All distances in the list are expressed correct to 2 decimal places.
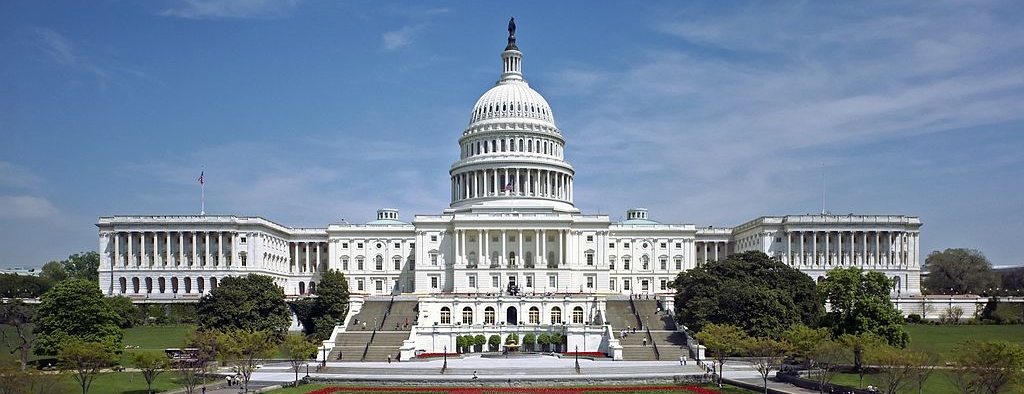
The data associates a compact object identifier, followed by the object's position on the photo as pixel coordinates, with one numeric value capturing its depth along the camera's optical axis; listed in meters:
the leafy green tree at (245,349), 59.97
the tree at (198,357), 56.39
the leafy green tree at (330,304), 89.94
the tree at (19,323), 66.96
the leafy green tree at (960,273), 133.12
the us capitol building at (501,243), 117.50
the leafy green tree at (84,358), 53.77
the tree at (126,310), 98.31
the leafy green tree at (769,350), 60.80
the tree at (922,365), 49.91
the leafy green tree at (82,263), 166.12
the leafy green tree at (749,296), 78.00
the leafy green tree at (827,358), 57.50
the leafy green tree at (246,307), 81.06
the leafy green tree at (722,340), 65.81
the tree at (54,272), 151.50
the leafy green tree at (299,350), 64.62
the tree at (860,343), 59.98
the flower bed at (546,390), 57.78
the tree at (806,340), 62.78
